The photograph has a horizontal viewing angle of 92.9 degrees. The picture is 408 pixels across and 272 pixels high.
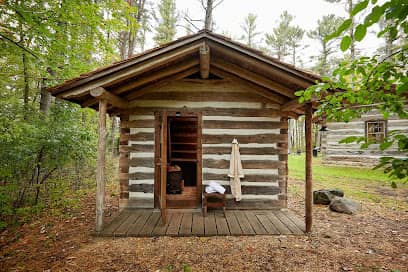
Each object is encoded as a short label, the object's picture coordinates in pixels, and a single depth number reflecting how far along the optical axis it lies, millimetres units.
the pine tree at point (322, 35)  16000
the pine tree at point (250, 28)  16922
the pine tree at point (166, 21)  13242
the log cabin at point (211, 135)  5082
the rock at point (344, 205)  5133
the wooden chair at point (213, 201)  4625
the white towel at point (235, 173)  4875
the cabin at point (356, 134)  10461
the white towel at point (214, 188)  4688
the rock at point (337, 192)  5988
